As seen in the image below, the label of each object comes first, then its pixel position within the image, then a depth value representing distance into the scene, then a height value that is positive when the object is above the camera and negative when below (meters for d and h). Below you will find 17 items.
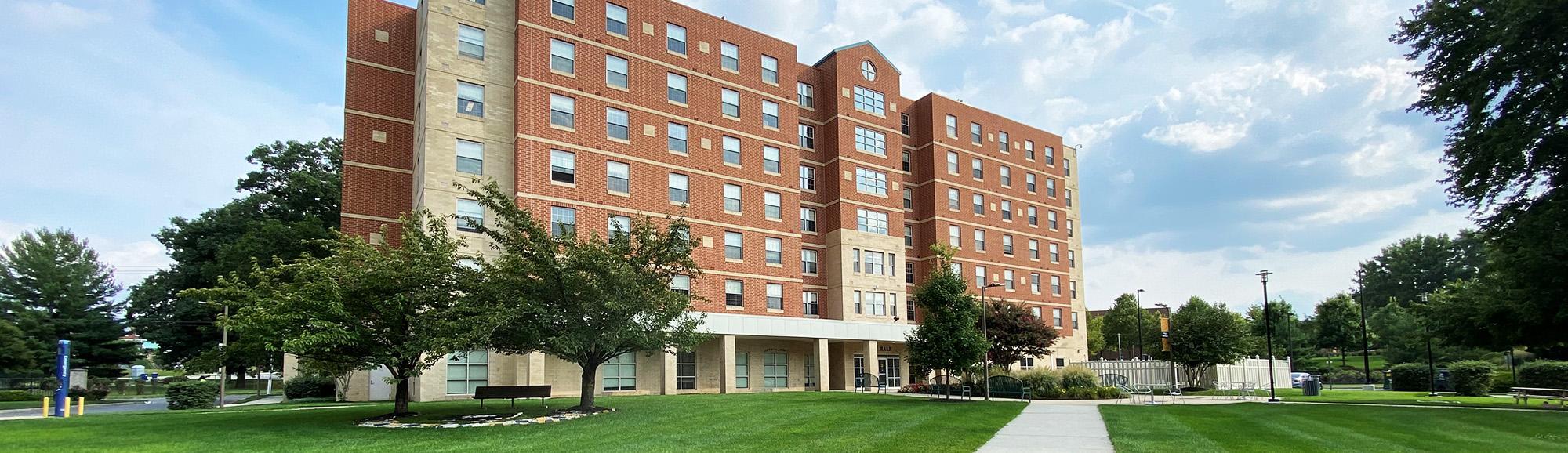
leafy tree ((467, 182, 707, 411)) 22.91 +0.99
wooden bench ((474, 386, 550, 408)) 24.88 -1.79
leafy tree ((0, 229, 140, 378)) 55.00 +2.04
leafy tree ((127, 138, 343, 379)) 54.28 +6.44
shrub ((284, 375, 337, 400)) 38.94 -2.48
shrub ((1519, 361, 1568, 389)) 41.38 -2.78
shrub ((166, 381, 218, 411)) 33.25 -2.36
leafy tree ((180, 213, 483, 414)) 20.33 +0.64
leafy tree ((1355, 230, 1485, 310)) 93.12 +5.54
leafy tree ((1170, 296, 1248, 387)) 47.47 -1.03
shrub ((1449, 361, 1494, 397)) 38.09 -2.63
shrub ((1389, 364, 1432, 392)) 47.38 -3.19
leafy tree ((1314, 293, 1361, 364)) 85.81 -0.40
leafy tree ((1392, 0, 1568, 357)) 24.61 +5.55
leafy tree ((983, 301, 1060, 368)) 49.06 -0.59
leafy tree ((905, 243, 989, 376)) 30.31 -0.24
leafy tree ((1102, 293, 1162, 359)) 84.31 +0.14
